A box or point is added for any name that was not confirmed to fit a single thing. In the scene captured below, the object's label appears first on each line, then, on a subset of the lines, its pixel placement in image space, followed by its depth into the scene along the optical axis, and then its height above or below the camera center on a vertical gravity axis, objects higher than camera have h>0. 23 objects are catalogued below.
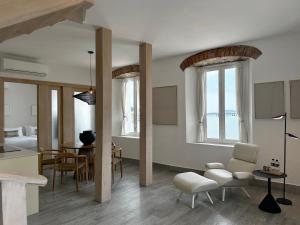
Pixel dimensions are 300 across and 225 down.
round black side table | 3.05 -1.28
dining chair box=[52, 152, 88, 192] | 3.92 -0.92
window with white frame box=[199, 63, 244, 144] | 4.63 +0.18
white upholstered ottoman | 3.15 -1.05
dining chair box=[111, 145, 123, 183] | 4.45 -0.95
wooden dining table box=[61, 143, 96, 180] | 4.45 -0.79
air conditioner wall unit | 4.79 +1.08
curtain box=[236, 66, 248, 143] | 4.51 +0.11
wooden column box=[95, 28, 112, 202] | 3.40 -0.01
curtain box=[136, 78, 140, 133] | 6.63 +0.36
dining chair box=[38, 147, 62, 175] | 4.16 -0.94
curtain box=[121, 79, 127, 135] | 6.91 +0.24
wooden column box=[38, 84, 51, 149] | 5.54 -0.07
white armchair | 3.41 -0.96
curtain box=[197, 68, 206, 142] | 5.18 +0.28
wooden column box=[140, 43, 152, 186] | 4.20 -0.03
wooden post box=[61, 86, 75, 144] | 6.06 -0.03
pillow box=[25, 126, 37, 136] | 5.30 -0.39
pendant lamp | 4.74 +0.38
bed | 4.98 -0.64
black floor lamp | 3.33 -1.35
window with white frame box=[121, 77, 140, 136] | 6.67 +0.23
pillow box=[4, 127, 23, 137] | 4.93 -0.40
